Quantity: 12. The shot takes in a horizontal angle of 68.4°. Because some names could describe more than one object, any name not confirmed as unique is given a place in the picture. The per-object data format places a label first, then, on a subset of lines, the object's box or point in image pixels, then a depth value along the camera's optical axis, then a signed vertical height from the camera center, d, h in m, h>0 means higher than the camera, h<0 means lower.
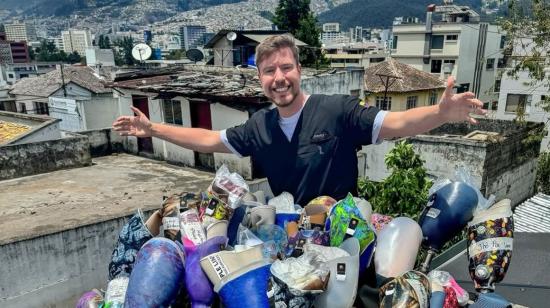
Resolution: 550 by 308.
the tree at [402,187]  9.92 -3.57
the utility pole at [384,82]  25.75 -2.64
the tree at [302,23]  31.39 +1.43
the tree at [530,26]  12.71 +0.34
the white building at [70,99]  23.50 -3.19
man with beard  2.64 -0.64
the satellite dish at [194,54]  24.27 -0.70
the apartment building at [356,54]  56.53 -2.00
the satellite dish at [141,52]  23.45 -0.47
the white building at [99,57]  40.72 -1.31
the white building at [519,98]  22.05 -3.44
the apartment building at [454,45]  35.81 -0.63
